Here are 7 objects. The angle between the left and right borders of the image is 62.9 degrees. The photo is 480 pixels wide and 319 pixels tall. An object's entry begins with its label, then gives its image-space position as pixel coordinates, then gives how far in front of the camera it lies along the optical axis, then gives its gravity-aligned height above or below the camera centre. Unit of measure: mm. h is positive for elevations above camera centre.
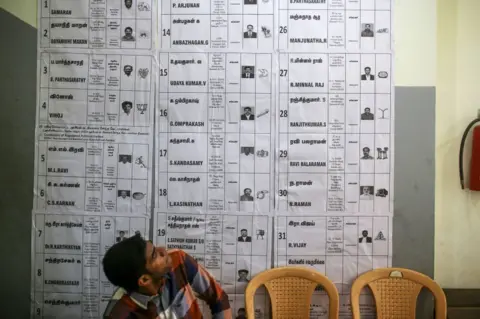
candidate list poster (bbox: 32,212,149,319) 2197 -589
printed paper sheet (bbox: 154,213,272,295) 2172 -455
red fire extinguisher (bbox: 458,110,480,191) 2176 +4
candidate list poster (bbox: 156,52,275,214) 2162 +147
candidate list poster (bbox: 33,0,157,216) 2182 +285
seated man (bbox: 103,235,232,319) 1626 -571
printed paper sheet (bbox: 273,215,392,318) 2166 -470
